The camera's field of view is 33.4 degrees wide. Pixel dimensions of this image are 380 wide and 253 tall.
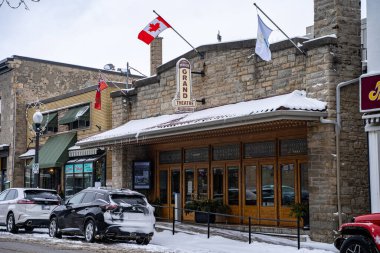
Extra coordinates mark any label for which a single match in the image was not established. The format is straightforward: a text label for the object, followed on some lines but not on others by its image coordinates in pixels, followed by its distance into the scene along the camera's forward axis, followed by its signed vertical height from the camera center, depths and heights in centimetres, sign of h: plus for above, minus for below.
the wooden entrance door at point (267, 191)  2072 -22
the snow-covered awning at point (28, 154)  3635 +176
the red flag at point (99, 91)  2775 +410
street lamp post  2540 +221
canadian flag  2291 +562
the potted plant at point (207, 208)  2244 -83
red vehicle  1188 -98
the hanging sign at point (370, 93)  1656 +241
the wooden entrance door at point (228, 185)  2234 -2
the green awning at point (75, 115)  3123 +351
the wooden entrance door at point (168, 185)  2548 -2
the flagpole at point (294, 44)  1852 +410
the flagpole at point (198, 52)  2305 +481
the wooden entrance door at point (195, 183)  2398 +6
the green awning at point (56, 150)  3238 +182
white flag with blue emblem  1873 +422
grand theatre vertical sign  2244 +341
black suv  1775 -89
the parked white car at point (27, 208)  2181 -80
